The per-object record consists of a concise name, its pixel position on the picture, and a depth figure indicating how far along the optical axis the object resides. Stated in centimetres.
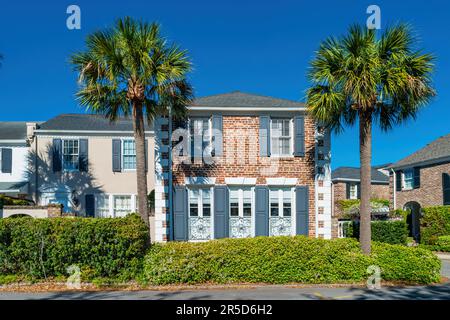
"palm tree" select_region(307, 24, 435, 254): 1266
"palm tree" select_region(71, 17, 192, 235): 1329
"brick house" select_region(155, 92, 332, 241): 1773
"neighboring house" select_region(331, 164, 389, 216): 3753
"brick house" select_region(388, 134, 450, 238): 2708
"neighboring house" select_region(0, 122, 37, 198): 2522
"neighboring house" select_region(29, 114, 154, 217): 2458
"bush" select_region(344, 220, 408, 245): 2067
